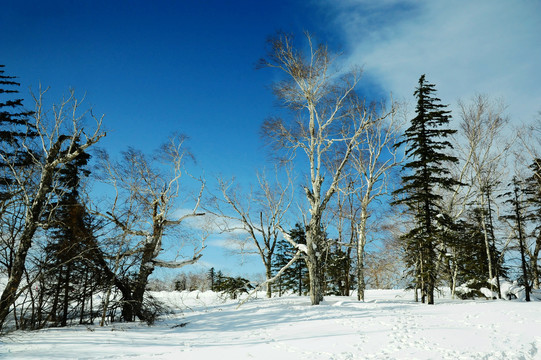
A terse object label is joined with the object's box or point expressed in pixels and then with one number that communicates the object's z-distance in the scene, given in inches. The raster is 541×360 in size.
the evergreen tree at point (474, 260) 859.4
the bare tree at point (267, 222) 772.6
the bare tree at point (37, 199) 358.9
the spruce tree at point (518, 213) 845.4
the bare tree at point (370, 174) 660.7
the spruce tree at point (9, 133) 541.4
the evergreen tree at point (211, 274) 2235.7
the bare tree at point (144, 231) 502.0
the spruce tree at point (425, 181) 576.2
